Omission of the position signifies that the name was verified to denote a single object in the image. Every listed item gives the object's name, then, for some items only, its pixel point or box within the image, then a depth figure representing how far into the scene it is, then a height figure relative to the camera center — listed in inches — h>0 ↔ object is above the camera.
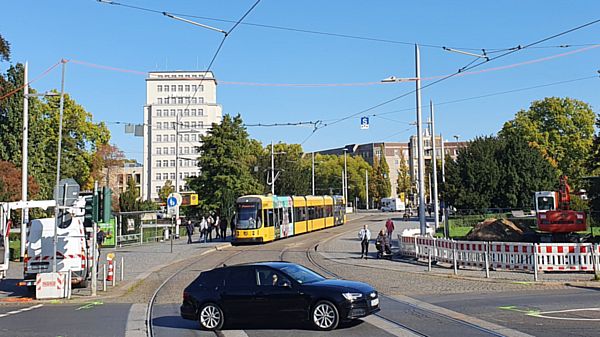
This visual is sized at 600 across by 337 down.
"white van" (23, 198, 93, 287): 834.8 -38.4
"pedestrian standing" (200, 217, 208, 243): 1828.2 -31.5
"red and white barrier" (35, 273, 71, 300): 775.1 -81.9
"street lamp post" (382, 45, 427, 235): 1277.1 +148.9
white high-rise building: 4571.9 +702.4
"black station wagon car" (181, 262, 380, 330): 494.6 -63.7
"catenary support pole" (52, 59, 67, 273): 787.5 -16.9
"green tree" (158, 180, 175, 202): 4247.0 +171.4
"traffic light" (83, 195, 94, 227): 794.2 +6.6
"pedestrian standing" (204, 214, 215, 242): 1867.0 -29.4
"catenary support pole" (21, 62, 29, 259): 1070.4 +122.2
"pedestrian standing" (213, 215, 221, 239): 1988.6 -27.4
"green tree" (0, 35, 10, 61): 1318.9 +340.1
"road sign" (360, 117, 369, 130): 1627.7 +225.0
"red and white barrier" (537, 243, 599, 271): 923.4 -65.7
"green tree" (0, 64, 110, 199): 2078.0 +306.5
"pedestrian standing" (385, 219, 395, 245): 1371.8 -31.4
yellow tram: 1704.0 -5.8
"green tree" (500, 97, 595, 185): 2849.4 +349.8
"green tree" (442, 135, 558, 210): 2423.7 +130.7
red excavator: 1412.4 -23.2
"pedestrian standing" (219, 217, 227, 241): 1915.6 -30.8
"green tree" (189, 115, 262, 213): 2534.4 +183.5
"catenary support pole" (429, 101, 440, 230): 1658.1 +118.6
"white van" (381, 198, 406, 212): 4616.1 +56.6
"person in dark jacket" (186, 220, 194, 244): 1796.3 -36.2
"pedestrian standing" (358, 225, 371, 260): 1286.9 -51.9
